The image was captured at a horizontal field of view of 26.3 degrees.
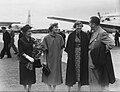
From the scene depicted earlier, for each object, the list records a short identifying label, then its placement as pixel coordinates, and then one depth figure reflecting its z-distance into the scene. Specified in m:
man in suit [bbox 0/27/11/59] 14.45
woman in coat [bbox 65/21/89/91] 5.88
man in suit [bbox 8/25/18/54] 15.08
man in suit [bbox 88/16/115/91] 5.04
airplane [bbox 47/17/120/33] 25.29
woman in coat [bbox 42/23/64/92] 5.84
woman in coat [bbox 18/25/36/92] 5.75
